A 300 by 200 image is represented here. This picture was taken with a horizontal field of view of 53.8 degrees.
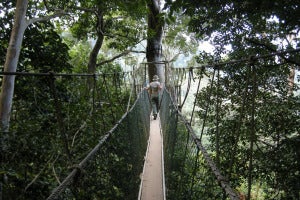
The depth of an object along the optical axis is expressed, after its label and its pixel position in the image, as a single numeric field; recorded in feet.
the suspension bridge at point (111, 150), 5.80
